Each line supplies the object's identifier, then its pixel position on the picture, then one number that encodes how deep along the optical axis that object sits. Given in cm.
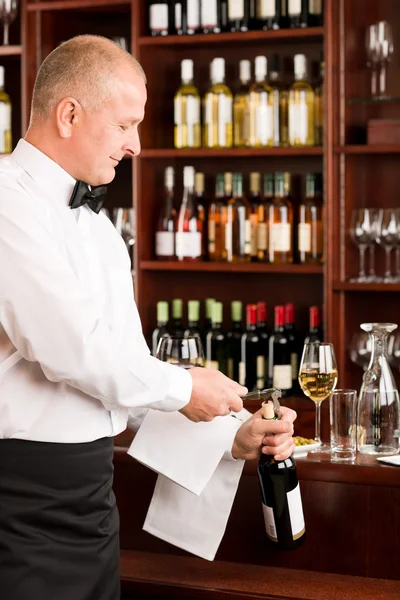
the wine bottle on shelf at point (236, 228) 356
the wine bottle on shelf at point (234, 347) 362
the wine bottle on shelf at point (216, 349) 363
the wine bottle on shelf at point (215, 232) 359
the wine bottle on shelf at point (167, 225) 364
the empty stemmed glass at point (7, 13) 374
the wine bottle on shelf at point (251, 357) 354
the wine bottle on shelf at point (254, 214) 354
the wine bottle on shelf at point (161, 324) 362
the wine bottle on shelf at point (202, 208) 363
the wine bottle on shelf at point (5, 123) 382
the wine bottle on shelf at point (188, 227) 359
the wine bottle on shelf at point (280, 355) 345
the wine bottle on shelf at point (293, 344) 353
